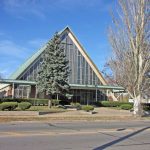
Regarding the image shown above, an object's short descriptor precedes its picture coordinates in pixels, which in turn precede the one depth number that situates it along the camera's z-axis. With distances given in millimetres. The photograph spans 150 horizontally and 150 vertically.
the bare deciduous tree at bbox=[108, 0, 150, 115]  19007
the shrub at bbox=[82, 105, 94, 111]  22741
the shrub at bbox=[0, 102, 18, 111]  18708
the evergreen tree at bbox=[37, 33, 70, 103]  25342
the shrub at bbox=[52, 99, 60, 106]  28947
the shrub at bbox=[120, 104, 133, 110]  27267
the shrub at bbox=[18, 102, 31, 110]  19973
